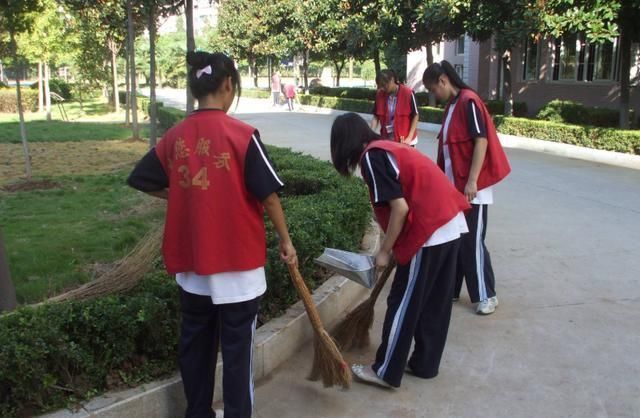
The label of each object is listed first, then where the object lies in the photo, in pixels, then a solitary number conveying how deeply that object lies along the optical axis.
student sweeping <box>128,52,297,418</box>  2.36
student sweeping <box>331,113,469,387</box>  2.88
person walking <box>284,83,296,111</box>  27.80
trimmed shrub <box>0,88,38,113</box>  26.42
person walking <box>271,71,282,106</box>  29.45
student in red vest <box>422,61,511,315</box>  3.84
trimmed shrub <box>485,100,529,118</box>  18.66
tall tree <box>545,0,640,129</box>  10.81
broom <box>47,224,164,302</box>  3.24
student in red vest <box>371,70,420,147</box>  5.98
